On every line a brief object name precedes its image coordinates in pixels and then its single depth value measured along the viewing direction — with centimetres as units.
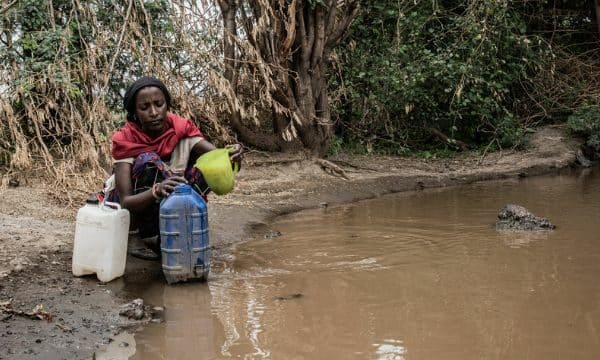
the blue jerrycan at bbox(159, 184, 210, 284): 345
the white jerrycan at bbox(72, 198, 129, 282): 347
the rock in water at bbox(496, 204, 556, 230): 477
